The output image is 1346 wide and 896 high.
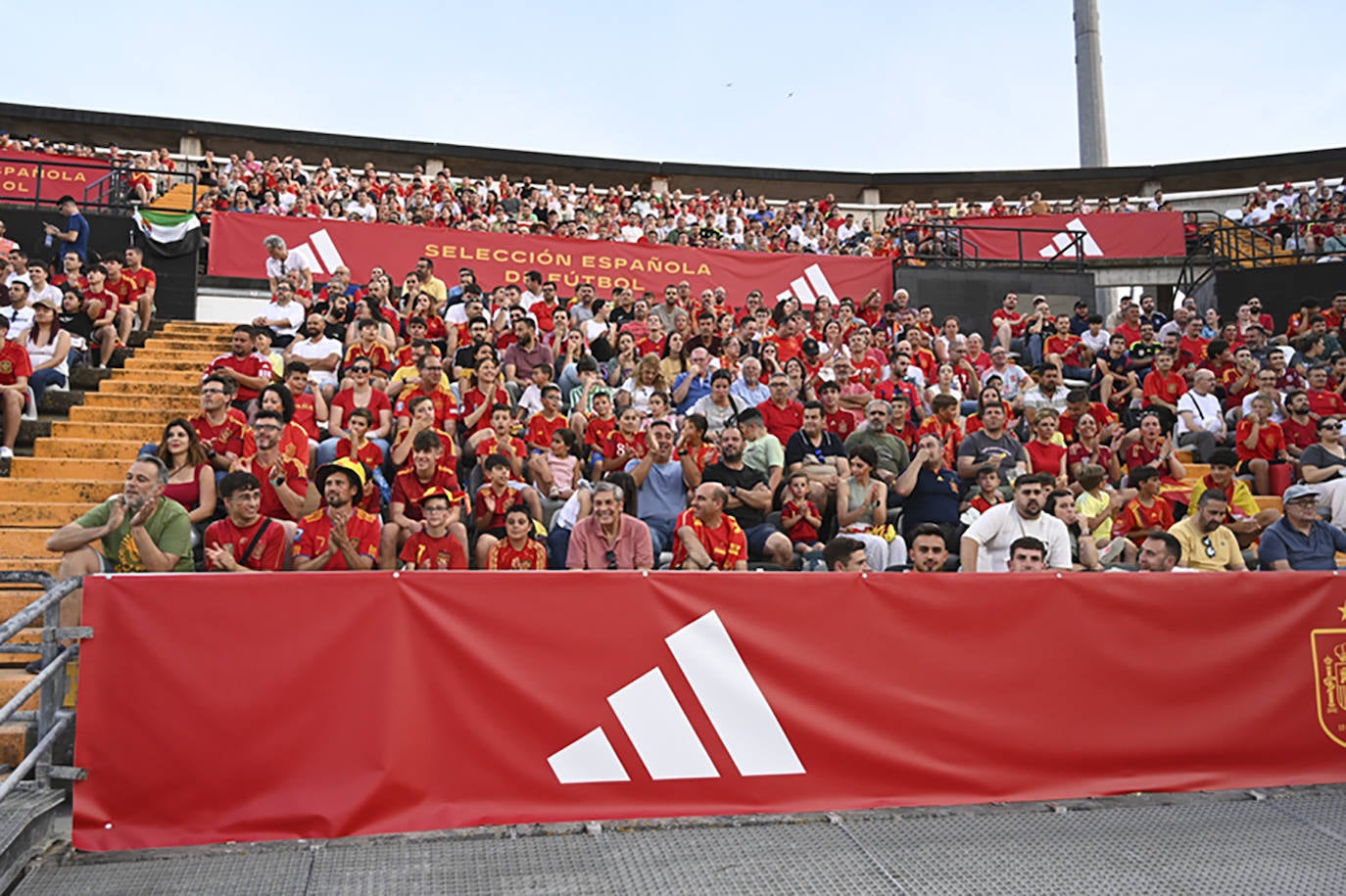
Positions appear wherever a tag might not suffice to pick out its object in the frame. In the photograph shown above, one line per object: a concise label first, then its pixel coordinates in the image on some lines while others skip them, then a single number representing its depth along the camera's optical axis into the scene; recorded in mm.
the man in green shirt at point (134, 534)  4980
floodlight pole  28438
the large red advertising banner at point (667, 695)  3957
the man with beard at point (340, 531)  5840
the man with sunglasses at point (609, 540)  6098
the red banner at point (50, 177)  15493
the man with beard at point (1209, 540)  7160
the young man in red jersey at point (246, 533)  5625
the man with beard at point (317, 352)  9305
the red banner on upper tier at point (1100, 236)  18250
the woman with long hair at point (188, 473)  6293
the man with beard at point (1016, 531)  6277
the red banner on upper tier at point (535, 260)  13273
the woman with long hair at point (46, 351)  8531
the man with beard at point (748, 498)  7066
